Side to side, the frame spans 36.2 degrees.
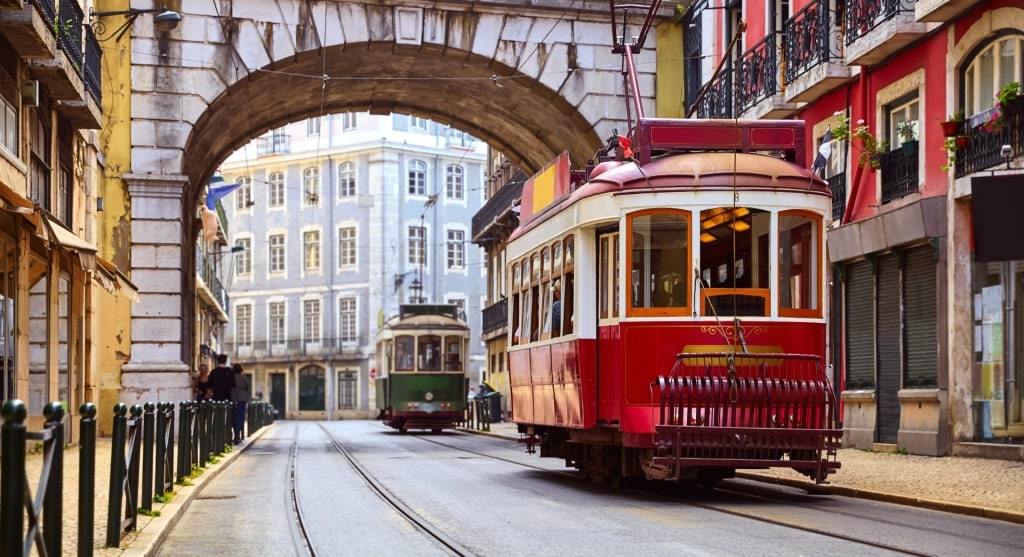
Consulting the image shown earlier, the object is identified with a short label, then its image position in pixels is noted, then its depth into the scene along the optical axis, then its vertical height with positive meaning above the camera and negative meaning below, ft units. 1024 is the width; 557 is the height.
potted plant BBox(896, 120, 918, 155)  67.62 +9.46
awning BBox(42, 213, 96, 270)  57.31 +4.10
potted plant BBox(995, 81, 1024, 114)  54.34 +8.83
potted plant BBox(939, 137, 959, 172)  60.34 +7.84
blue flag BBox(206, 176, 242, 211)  138.02 +14.55
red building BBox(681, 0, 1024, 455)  59.47 +6.93
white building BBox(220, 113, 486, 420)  231.71 +16.38
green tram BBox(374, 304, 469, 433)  122.31 -1.45
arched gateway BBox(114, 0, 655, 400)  84.74 +16.03
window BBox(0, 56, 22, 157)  60.90 +9.91
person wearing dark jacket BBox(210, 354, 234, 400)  90.17 -1.72
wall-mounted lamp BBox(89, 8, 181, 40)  75.72 +16.85
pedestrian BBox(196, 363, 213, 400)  93.15 -2.20
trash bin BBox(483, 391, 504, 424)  143.54 -5.09
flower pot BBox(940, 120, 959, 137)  60.39 +8.64
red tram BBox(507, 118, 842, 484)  41.09 +1.32
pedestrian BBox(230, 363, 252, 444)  92.43 -2.77
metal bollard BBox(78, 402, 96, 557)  25.50 -2.11
